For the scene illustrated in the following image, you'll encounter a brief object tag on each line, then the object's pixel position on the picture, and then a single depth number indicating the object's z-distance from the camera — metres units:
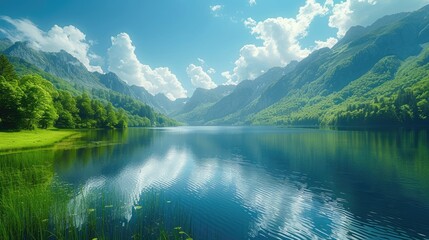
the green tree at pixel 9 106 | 76.89
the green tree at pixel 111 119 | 189.62
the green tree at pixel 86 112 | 168.09
